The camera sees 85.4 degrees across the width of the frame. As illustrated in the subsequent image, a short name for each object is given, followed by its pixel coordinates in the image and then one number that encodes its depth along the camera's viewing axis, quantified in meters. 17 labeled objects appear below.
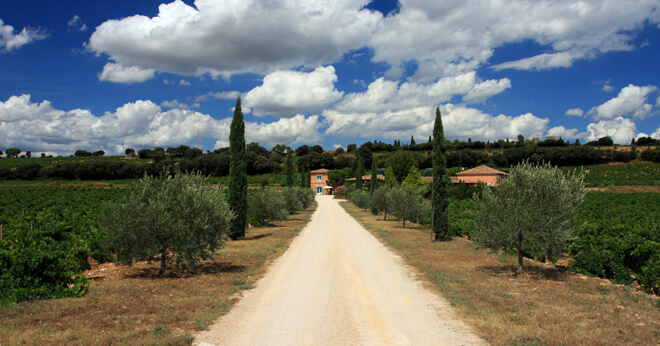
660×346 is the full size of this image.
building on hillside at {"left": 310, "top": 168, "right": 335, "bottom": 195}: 100.69
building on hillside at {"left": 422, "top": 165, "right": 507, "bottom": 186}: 72.19
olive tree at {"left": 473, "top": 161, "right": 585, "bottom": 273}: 10.91
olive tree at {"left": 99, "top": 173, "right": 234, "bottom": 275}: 10.35
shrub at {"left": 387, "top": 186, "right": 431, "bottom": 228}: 26.17
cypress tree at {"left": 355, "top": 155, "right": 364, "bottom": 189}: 62.68
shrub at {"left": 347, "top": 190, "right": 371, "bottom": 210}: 47.45
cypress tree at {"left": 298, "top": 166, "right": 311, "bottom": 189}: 60.53
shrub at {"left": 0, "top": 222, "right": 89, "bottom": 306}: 7.80
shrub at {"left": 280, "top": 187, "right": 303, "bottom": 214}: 38.59
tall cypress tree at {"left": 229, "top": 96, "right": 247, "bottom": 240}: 21.98
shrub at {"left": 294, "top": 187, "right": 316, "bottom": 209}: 47.08
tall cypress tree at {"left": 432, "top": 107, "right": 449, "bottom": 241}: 21.05
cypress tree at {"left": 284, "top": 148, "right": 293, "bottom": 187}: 42.97
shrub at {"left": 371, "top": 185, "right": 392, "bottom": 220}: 34.70
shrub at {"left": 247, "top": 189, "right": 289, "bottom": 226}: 28.83
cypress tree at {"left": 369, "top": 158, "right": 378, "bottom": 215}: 48.84
